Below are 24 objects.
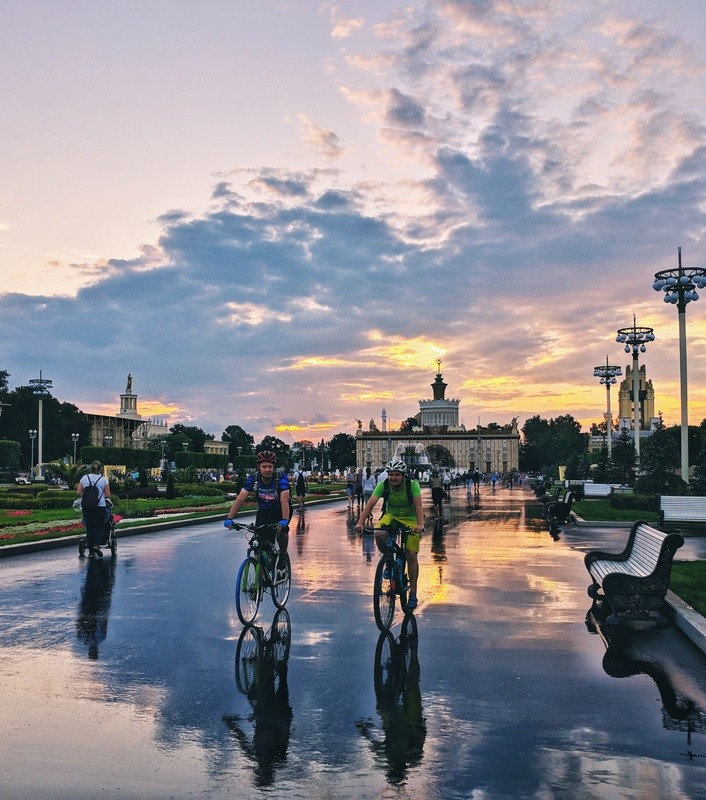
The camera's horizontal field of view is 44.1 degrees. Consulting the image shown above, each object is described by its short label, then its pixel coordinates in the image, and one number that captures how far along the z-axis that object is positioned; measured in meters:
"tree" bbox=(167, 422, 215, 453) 193.25
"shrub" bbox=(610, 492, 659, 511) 29.58
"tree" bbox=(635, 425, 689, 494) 31.02
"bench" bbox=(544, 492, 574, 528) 23.90
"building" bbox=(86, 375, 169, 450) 187.10
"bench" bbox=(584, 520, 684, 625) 9.54
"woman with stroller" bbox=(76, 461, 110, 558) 15.57
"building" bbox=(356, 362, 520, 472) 91.90
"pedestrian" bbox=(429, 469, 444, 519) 34.59
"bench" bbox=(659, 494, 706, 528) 22.94
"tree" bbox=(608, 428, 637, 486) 48.69
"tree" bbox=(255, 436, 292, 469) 185.06
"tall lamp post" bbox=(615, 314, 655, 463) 45.44
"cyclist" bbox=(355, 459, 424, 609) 9.26
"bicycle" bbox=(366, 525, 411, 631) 8.87
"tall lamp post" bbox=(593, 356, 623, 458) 58.19
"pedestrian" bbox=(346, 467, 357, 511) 35.38
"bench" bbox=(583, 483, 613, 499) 40.28
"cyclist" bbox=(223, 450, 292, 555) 9.59
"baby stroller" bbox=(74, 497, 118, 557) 16.20
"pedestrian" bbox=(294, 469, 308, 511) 34.14
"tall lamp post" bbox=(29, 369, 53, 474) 75.25
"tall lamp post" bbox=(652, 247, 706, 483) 31.38
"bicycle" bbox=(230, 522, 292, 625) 9.04
